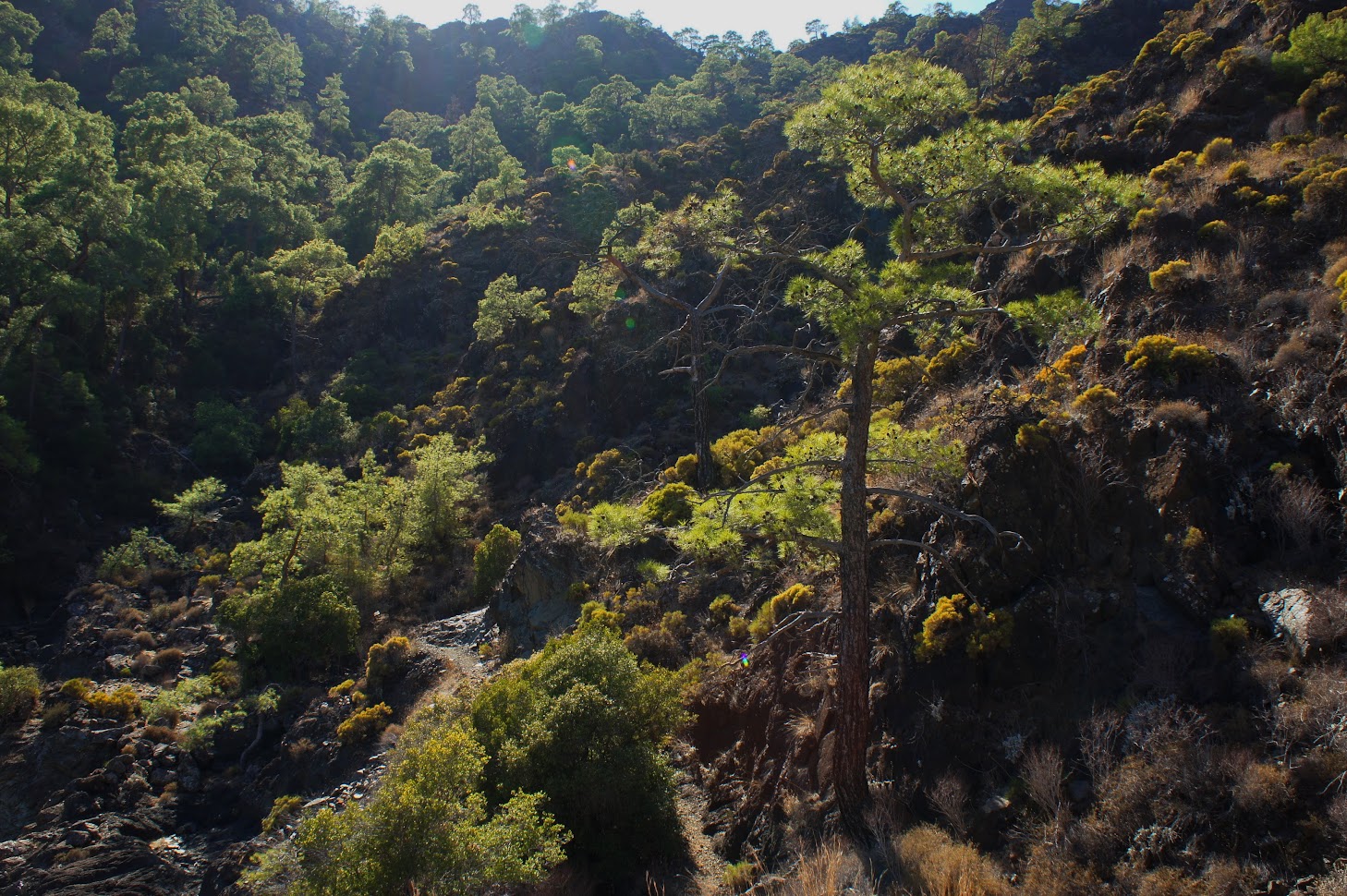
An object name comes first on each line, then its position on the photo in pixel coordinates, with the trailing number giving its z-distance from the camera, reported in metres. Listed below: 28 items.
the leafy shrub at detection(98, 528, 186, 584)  27.17
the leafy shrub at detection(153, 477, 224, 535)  28.55
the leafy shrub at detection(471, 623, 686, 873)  11.07
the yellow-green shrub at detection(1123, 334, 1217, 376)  10.94
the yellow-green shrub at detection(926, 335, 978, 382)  17.30
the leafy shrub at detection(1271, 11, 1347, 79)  17.20
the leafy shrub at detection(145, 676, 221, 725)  19.84
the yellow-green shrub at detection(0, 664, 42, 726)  20.06
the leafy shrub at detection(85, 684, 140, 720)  20.17
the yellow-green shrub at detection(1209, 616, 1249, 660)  8.29
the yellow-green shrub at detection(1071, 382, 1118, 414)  11.41
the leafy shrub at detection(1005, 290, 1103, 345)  8.09
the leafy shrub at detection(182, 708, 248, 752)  18.59
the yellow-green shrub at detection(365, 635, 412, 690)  19.59
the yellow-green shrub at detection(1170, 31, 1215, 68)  22.33
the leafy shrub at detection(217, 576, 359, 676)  21.14
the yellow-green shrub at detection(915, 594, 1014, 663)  9.70
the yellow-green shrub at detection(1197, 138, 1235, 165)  16.55
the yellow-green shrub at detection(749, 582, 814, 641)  12.91
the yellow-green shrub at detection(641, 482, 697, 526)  17.50
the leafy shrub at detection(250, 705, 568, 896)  9.06
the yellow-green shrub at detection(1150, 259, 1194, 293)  13.14
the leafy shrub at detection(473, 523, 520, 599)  22.75
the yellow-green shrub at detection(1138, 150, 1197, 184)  16.77
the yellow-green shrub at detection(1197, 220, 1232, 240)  13.84
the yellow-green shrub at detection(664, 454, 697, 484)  21.59
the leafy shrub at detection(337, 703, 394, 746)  17.59
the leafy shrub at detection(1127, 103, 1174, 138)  19.67
